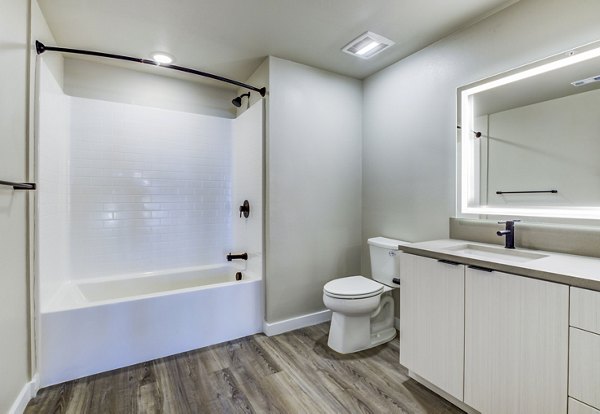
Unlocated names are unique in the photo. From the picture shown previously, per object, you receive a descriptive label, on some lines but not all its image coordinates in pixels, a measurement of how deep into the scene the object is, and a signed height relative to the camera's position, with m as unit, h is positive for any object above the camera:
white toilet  2.10 -0.74
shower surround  1.94 -0.24
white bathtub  1.83 -0.84
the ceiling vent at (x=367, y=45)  2.11 +1.23
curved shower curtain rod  1.75 +0.98
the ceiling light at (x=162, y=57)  2.39 +1.24
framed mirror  1.49 +0.39
